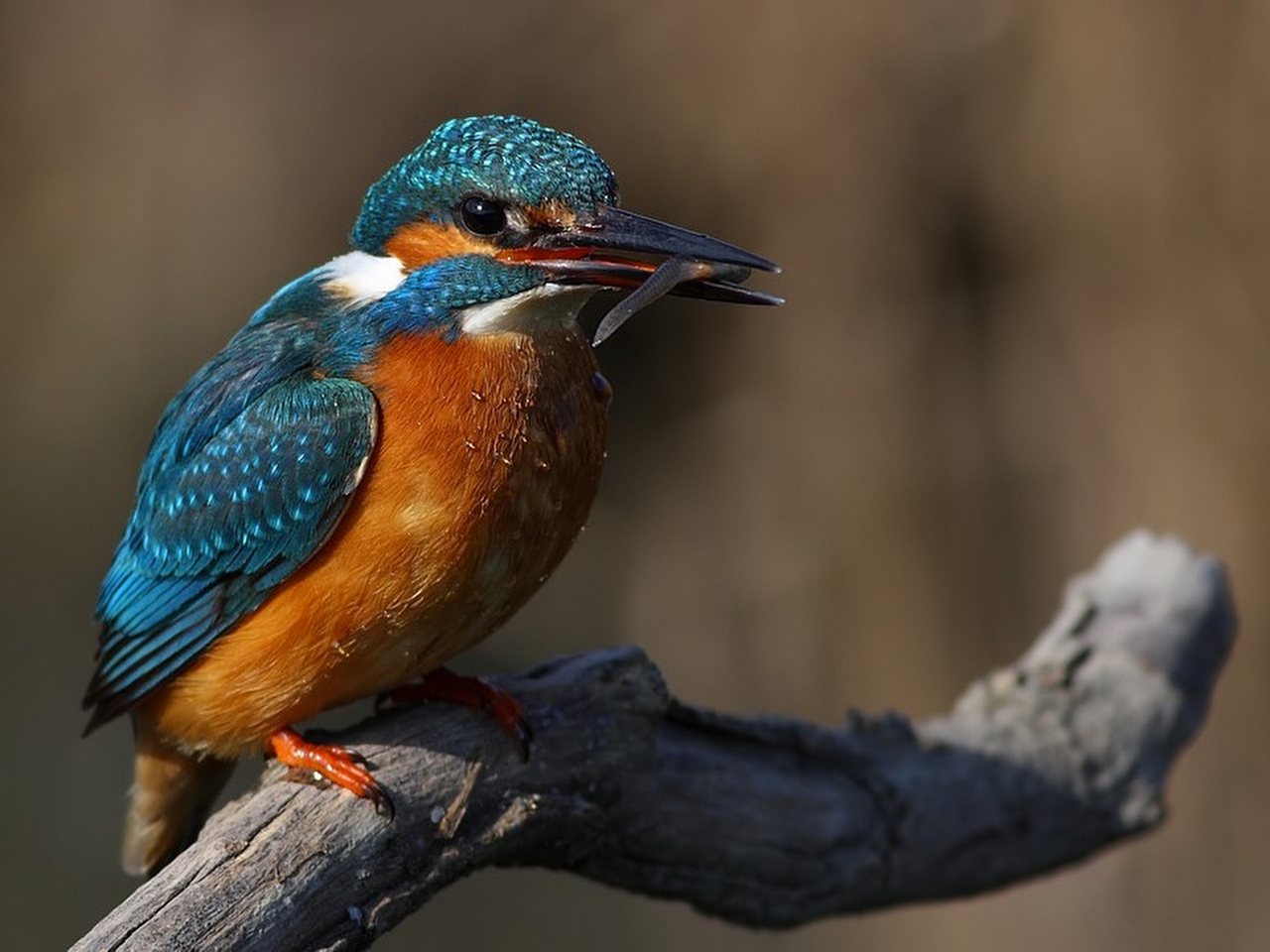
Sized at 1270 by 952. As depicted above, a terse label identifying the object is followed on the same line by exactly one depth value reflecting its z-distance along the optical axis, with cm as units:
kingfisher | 479
